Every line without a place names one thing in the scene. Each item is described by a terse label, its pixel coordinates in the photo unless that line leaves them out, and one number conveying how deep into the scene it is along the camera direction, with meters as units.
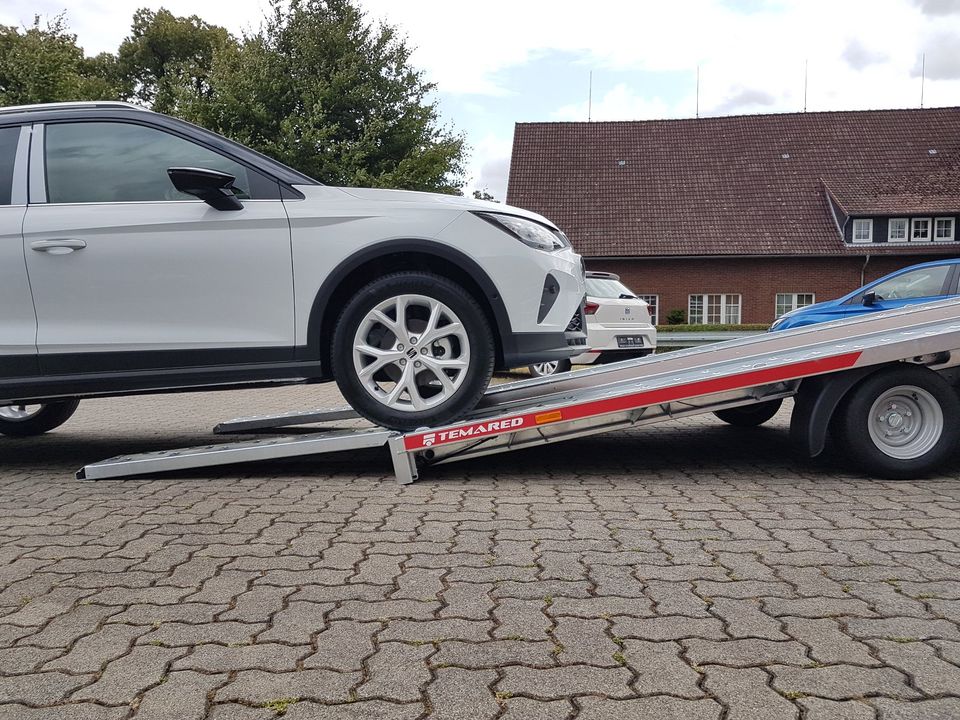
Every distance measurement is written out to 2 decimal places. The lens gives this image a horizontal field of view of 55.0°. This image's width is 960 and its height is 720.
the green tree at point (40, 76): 24.47
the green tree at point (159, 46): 45.75
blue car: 10.98
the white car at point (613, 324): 12.72
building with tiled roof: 31.78
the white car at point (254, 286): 5.01
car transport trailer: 5.01
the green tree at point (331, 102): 27.44
